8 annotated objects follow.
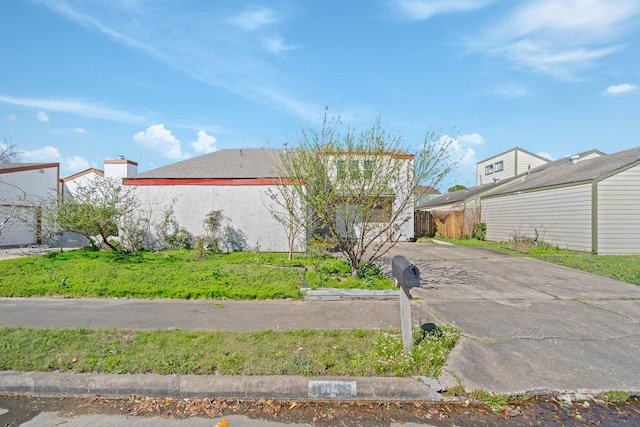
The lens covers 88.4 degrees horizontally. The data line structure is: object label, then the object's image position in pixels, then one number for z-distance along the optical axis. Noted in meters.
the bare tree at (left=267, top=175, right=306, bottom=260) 8.18
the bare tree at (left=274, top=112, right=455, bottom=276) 7.17
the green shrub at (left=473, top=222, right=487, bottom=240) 20.40
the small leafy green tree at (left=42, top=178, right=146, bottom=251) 9.71
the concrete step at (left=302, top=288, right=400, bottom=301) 6.44
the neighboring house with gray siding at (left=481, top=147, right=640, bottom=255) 12.57
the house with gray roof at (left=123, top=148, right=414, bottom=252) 13.02
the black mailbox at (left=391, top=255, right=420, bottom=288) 3.62
